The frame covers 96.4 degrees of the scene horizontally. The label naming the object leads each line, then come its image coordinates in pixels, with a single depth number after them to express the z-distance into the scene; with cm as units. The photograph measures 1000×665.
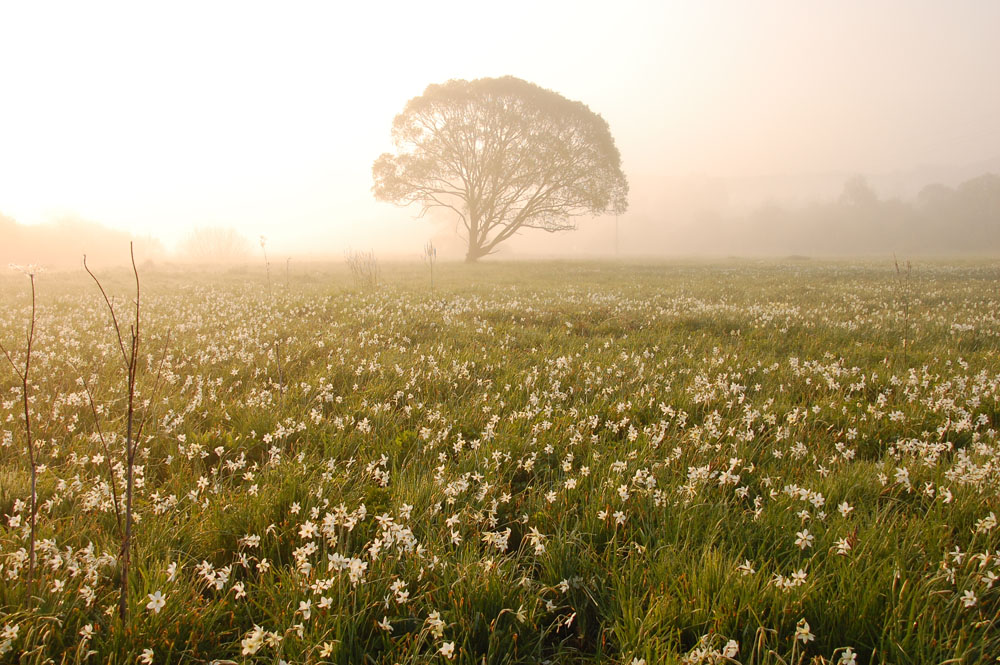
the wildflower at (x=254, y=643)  168
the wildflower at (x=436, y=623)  173
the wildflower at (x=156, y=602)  177
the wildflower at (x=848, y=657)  167
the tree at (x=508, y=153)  3656
